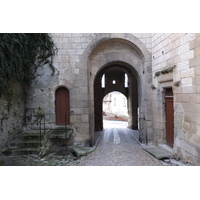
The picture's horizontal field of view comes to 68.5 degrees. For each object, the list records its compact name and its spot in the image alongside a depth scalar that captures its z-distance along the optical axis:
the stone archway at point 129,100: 10.77
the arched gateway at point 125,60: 6.05
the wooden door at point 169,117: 5.25
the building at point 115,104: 23.25
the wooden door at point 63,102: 6.20
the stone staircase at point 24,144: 4.85
